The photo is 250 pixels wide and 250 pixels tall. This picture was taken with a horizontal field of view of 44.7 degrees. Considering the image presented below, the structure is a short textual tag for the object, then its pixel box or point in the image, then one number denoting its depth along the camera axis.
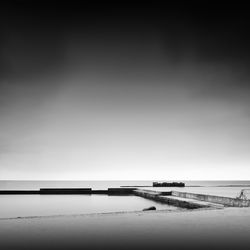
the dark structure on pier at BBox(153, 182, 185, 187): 111.25
